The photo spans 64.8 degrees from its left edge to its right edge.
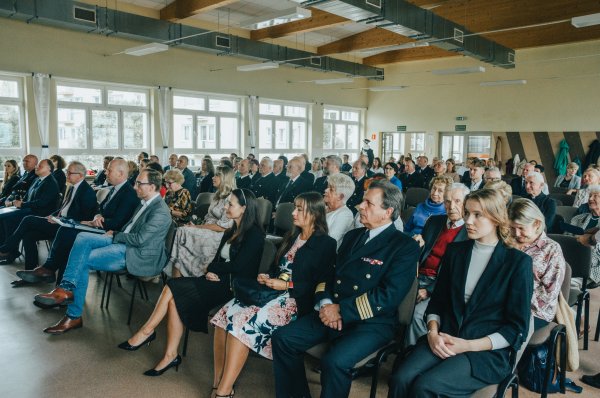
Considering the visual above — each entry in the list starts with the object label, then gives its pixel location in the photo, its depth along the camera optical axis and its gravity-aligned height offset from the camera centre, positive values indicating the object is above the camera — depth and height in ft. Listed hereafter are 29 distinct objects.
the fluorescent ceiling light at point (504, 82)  39.42 +6.23
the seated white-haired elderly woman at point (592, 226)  11.89 -2.04
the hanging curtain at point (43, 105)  33.30 +3.14
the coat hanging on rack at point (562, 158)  43.86 -0.17
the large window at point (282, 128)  49.14 +2.61
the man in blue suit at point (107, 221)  14.85 -2.20
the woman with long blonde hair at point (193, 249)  13.16 -2.74
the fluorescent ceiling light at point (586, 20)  22.75 +6.65
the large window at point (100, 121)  35.91 +2.35
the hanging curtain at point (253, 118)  46.68 +3.40
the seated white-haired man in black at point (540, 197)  14.78 -1.31
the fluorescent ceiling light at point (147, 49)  30.22 +6.65
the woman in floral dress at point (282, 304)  9.16 -3.05
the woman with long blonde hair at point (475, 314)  7.04 -2.50
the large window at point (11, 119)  33.01 +2.15
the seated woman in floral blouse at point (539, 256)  8.89 -1.91
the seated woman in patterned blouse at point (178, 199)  18.07 -1.87
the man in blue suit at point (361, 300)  8.23 -2.62
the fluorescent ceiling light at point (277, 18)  24.31 +7.22
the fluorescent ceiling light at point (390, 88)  46.98 +6.65
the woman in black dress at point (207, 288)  10.53 -3.07
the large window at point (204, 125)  42.39 +2.51
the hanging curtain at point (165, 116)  39.91 +2.98
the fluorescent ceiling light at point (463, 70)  36.42 +6.62
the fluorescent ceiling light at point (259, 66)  37.65 +6.91
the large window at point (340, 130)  55.31 +2.73
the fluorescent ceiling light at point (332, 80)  43.96 +6.78
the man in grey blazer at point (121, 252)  12.66 -2.80
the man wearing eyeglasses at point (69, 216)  17.17 -2.40
